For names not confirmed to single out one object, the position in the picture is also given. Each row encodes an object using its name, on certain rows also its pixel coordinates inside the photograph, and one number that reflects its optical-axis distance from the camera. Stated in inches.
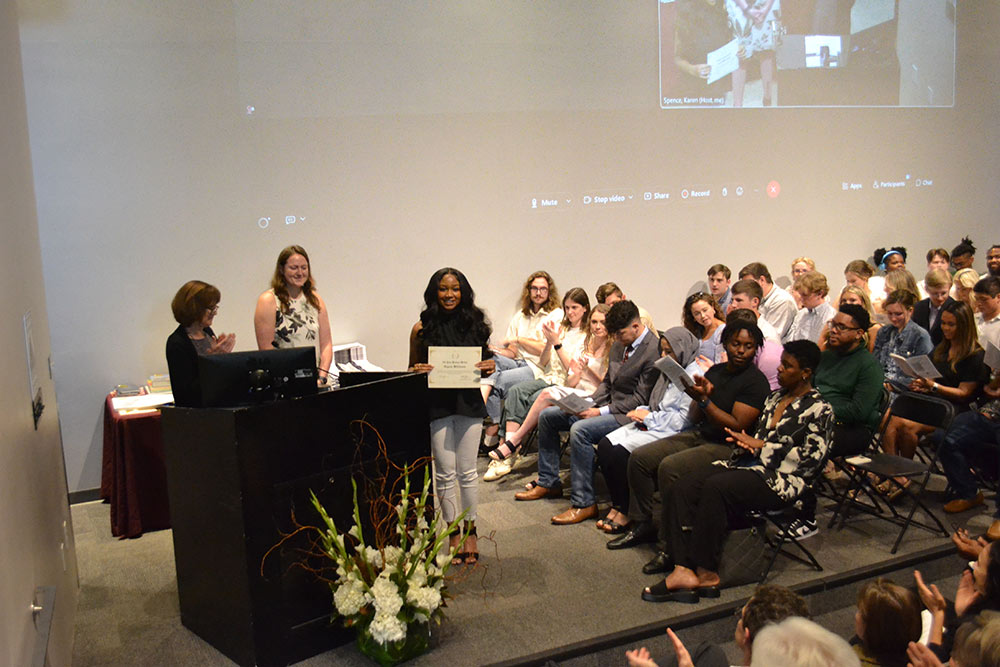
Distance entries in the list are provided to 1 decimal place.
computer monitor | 119.0
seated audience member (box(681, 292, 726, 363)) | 200.7
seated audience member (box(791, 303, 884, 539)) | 174.1
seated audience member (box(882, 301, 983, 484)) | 185.5
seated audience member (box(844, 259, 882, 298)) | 284.4
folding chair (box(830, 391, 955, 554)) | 163.5
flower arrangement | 117.3
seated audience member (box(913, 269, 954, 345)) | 229.7
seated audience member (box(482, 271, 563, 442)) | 236.8
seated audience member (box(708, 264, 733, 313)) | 275.0
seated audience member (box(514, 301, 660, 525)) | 185.5
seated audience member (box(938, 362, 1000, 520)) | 177.3
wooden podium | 117.8
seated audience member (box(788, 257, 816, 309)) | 293.1
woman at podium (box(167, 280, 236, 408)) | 158.1
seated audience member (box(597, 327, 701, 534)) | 176.2
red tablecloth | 184.7
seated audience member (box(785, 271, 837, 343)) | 245.0
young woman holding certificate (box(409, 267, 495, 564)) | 157.9
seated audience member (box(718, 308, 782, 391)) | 179.3
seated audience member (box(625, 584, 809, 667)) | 90.7
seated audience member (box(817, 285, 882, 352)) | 231.8
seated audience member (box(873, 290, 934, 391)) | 209.5
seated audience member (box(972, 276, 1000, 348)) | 202.1
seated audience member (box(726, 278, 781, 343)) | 218.8
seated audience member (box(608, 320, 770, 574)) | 156.9
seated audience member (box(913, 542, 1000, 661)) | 98.8
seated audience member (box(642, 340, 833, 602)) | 144.6
